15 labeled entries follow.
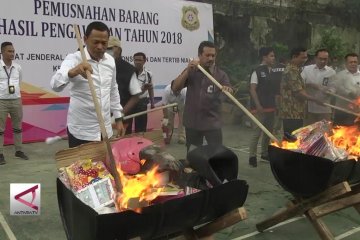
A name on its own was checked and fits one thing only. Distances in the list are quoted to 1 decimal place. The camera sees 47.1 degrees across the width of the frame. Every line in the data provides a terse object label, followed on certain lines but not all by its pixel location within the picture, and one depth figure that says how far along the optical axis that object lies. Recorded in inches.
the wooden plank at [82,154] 95.4
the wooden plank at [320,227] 126.1
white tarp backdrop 265.3
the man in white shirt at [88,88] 117.5
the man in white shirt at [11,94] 233.9
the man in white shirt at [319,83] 253.9
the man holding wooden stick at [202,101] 171.3
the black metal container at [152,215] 77.4
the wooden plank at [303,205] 119.8
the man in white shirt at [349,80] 256.7
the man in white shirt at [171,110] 296.4
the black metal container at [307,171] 117.0
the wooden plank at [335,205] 128.5
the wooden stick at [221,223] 92.0
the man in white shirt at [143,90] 257.9
